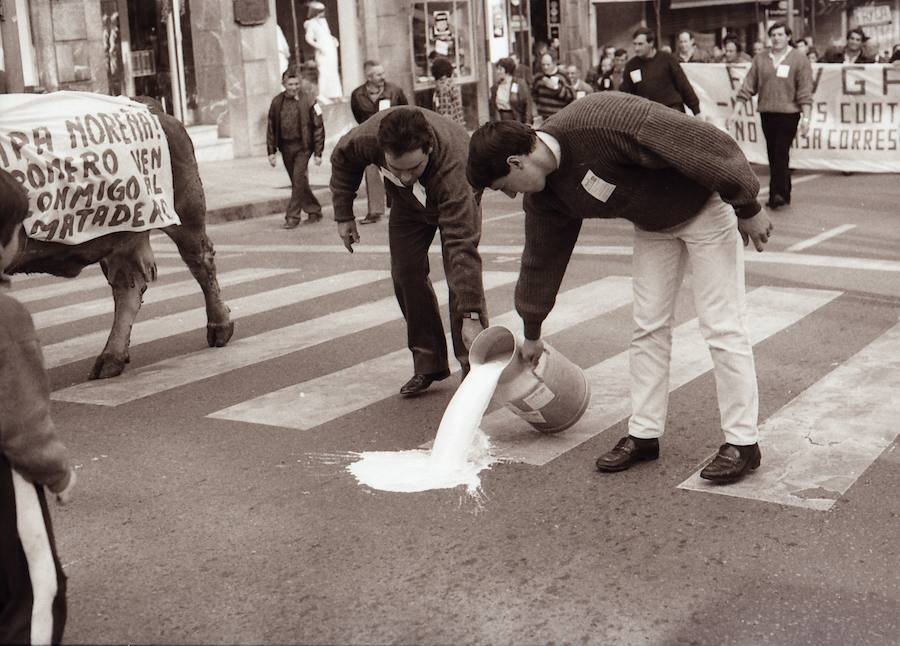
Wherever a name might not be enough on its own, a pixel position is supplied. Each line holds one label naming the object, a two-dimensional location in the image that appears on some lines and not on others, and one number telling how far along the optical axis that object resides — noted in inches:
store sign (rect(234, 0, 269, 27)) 822.5
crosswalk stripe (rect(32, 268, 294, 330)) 355.3
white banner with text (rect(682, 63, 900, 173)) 635.5
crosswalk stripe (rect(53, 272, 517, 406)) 272.7
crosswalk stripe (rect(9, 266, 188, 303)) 396.5
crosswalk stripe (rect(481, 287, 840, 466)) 224.2
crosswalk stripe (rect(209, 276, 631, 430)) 248.2
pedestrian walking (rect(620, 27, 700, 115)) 522.9
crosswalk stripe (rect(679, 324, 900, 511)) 197.0
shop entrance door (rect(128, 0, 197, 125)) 801.6
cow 279.6
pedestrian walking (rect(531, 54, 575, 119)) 711.7
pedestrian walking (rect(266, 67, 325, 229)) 583.5
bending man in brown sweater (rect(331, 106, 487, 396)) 226.7
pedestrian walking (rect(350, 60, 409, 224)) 567.5
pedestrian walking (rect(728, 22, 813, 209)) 523.8
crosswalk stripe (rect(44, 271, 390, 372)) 311.9
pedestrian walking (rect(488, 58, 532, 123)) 727.7
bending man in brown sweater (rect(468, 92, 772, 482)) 185.6
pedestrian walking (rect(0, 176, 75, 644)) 118.4
